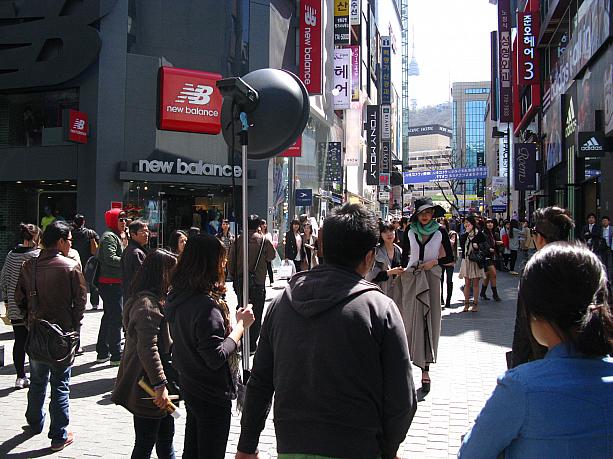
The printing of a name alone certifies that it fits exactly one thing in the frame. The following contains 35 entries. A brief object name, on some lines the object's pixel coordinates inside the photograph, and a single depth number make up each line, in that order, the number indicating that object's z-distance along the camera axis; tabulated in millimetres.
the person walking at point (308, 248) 14023
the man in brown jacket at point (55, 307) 4855
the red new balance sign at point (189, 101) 20859
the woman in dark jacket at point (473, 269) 12336
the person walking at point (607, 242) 14227
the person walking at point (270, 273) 15495
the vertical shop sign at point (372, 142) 52694
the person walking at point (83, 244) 11961
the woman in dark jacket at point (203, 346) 3225
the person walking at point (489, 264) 12867
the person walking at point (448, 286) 12907
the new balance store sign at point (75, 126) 19344
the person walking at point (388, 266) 7078
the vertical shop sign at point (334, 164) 34938
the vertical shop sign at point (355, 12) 42656
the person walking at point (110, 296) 7788
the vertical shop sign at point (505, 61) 36281
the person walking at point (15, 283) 6820
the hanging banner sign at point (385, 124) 58434
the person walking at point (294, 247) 14008
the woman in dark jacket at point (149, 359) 3596
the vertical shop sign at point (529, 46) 30156
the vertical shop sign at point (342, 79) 36344
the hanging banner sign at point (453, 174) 42250
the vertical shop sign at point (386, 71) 64838
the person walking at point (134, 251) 6805
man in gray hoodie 2240
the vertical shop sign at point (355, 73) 41375
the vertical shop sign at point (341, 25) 36594
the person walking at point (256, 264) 8219
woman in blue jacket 1577
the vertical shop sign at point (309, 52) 27250
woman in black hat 6523
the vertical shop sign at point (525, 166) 30516
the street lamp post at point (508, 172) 40188
